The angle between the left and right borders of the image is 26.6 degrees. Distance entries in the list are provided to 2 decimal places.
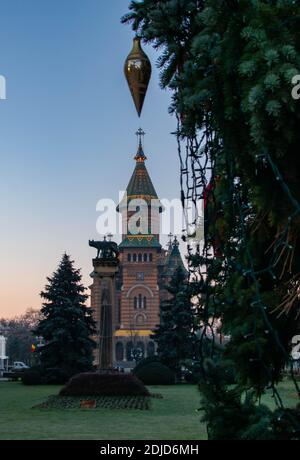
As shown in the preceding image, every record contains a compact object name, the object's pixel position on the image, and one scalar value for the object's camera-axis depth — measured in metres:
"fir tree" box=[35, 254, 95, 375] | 38.06
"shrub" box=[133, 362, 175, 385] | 36.16
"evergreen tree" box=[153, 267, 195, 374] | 41.50
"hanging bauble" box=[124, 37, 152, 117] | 6.30
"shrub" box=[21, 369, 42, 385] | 37.09
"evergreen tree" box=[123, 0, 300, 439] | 4.46
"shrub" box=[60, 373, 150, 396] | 24.66
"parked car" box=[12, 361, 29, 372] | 72.30
